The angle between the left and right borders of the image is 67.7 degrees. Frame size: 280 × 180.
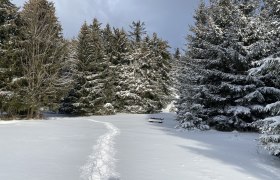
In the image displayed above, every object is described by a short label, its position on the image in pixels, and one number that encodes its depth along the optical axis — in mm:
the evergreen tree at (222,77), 13560
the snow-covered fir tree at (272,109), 6948
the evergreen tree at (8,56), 17710
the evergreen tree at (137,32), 36147
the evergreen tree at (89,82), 24800
